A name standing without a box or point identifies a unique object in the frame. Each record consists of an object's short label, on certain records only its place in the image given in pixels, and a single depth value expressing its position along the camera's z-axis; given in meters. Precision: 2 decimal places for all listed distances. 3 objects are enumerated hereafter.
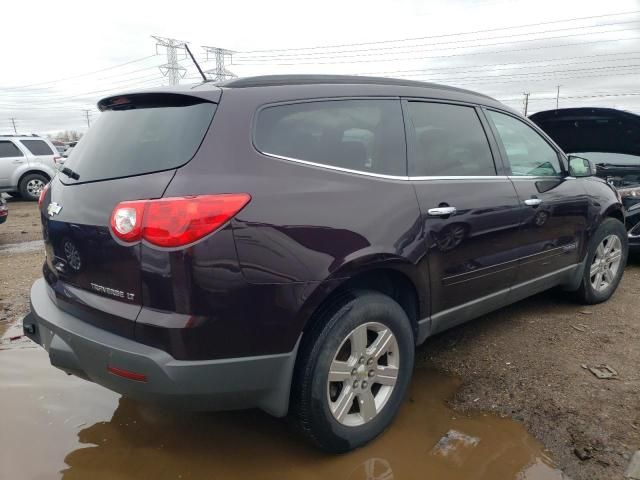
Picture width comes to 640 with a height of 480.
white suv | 13.03
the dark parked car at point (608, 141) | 5.58
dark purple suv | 1.99
